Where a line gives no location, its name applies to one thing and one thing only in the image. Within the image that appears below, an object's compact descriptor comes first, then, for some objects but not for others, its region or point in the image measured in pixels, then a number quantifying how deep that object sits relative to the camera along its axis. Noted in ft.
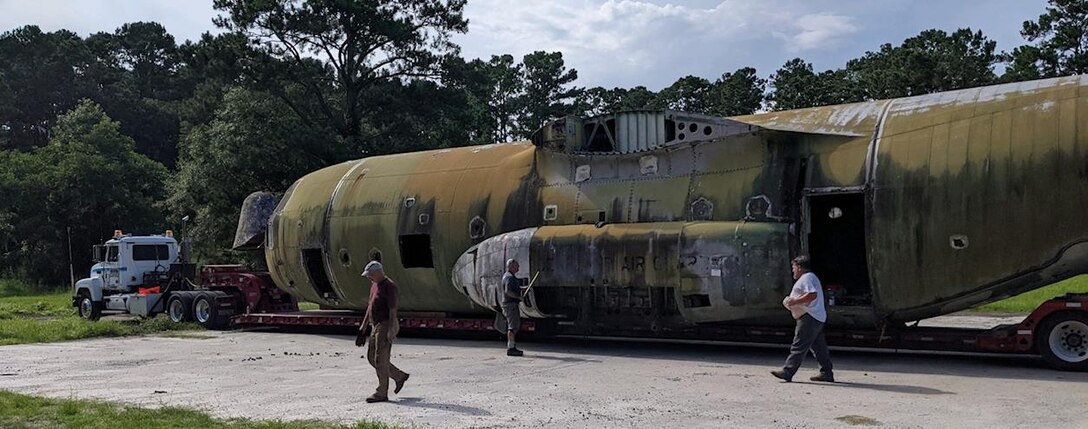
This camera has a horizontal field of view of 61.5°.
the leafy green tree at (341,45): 135.85
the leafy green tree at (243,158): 126.31
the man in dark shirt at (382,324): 36.68
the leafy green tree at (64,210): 165.89
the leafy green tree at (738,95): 228.43
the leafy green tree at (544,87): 254.27
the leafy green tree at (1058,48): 134.10
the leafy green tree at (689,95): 256.32
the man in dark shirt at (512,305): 52.37
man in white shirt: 38.58
